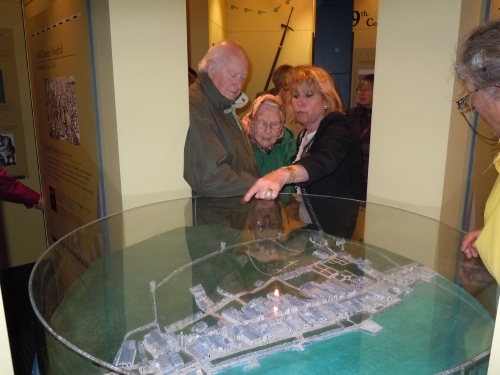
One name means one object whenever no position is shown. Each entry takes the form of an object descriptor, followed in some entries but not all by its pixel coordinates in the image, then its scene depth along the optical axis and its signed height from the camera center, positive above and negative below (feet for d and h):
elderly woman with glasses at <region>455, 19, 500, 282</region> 4.09 +0.24
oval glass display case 3.93 -2.32
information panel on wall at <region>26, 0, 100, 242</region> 9.27 -0.38
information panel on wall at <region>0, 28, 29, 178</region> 12.62 -0.47
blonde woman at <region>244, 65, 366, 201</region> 7.37 -0.77
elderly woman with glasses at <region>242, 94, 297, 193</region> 9.27 -0.72
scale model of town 3.99 -2.35
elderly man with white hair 7.40 -0.56
